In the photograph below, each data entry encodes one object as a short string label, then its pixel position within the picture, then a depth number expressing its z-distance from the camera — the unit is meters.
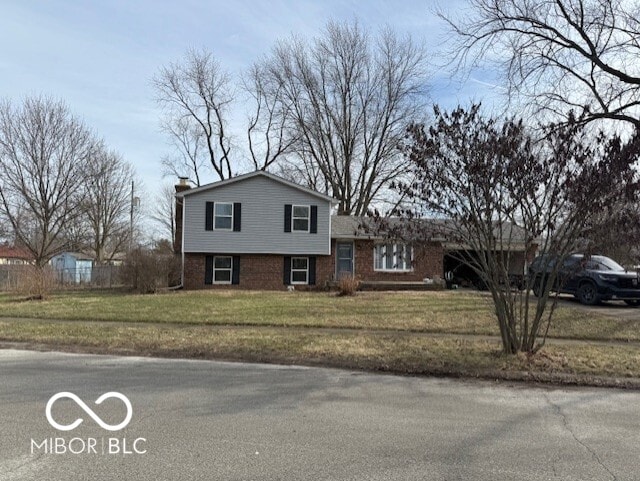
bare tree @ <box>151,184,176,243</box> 57.12
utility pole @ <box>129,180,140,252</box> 48.58
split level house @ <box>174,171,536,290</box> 24.92
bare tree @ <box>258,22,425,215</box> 39.94
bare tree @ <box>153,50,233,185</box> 43.19
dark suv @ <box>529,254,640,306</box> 17.11
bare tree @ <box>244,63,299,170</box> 42.21
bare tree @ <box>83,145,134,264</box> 42.66
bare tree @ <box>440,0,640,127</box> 15.50
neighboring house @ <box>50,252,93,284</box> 29.78
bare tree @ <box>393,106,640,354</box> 7.37
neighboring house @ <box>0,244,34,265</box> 75.50
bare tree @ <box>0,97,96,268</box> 30.53
